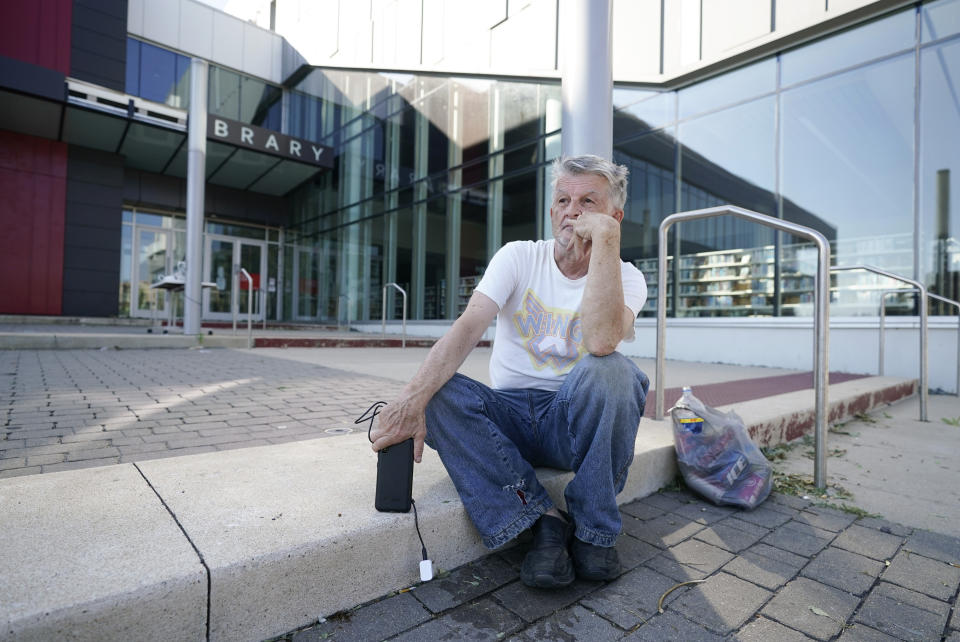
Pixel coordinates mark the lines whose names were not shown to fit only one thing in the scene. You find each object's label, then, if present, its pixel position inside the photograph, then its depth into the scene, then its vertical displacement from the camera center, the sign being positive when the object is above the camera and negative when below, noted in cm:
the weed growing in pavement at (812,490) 215 -72
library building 664 +344
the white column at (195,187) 849 +224
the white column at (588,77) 288 +141
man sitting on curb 148 -23
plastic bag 211 -54
